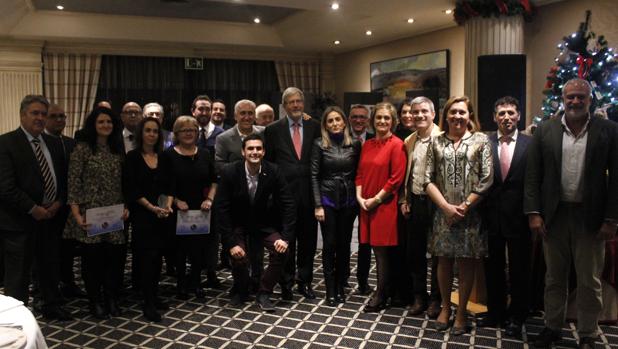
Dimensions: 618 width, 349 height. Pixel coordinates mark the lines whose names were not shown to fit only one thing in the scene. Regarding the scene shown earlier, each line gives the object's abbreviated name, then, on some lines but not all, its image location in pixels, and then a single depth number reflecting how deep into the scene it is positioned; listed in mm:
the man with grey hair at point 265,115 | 5242
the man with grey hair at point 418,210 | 3494
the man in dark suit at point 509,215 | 3176
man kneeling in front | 3812
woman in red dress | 3574
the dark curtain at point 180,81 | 10062
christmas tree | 4742
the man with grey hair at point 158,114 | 4680
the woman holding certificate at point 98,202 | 3502
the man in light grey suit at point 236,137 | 4191
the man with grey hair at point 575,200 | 2852
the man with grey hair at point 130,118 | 4691
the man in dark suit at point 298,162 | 3939
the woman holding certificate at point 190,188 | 3811
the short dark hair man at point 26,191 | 3320
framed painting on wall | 8453
